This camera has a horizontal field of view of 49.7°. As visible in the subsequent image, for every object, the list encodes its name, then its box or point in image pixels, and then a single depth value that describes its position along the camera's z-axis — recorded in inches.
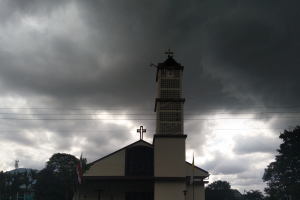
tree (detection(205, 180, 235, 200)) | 2954.7
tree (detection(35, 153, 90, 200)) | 1574.8
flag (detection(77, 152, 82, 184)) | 1334.0
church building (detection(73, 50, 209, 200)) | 1496.1
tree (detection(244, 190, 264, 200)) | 3637.8
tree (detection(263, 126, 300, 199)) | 2167.6
